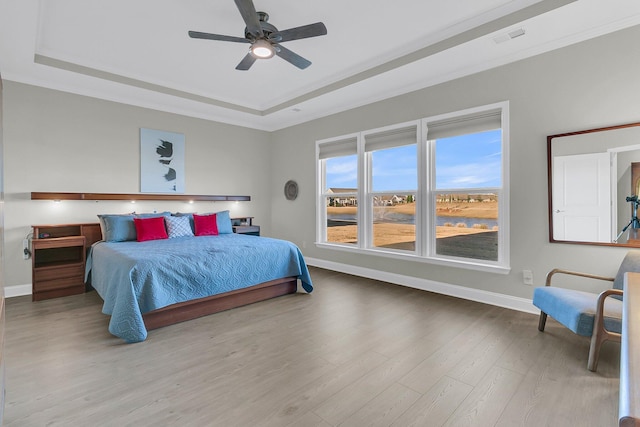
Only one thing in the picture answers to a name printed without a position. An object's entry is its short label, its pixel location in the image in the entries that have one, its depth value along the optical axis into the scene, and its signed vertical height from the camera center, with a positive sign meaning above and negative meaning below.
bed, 2.78 -0.66
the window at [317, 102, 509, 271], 3.68 +0.33
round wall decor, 6.06 +0.46
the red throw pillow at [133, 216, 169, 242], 4.22 -0.21
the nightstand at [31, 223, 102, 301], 3.74 -0.58
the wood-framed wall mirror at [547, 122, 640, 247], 2.75 +0.25
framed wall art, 4.88 +0.84
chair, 2.19 -0.73
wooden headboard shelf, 4.05 +0.26
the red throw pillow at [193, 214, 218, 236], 4.82 -0.18
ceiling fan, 2.53 +1.57
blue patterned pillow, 4.53 -0.19
